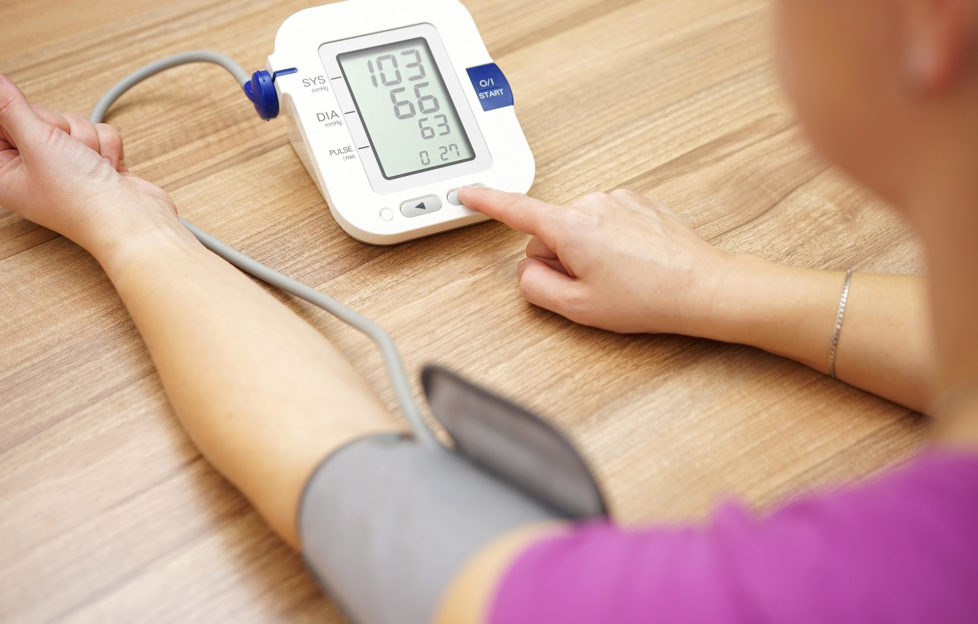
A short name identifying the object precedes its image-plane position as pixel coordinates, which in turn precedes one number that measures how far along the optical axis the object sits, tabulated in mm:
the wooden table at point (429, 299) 550
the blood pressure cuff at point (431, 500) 415
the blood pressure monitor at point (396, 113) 734
